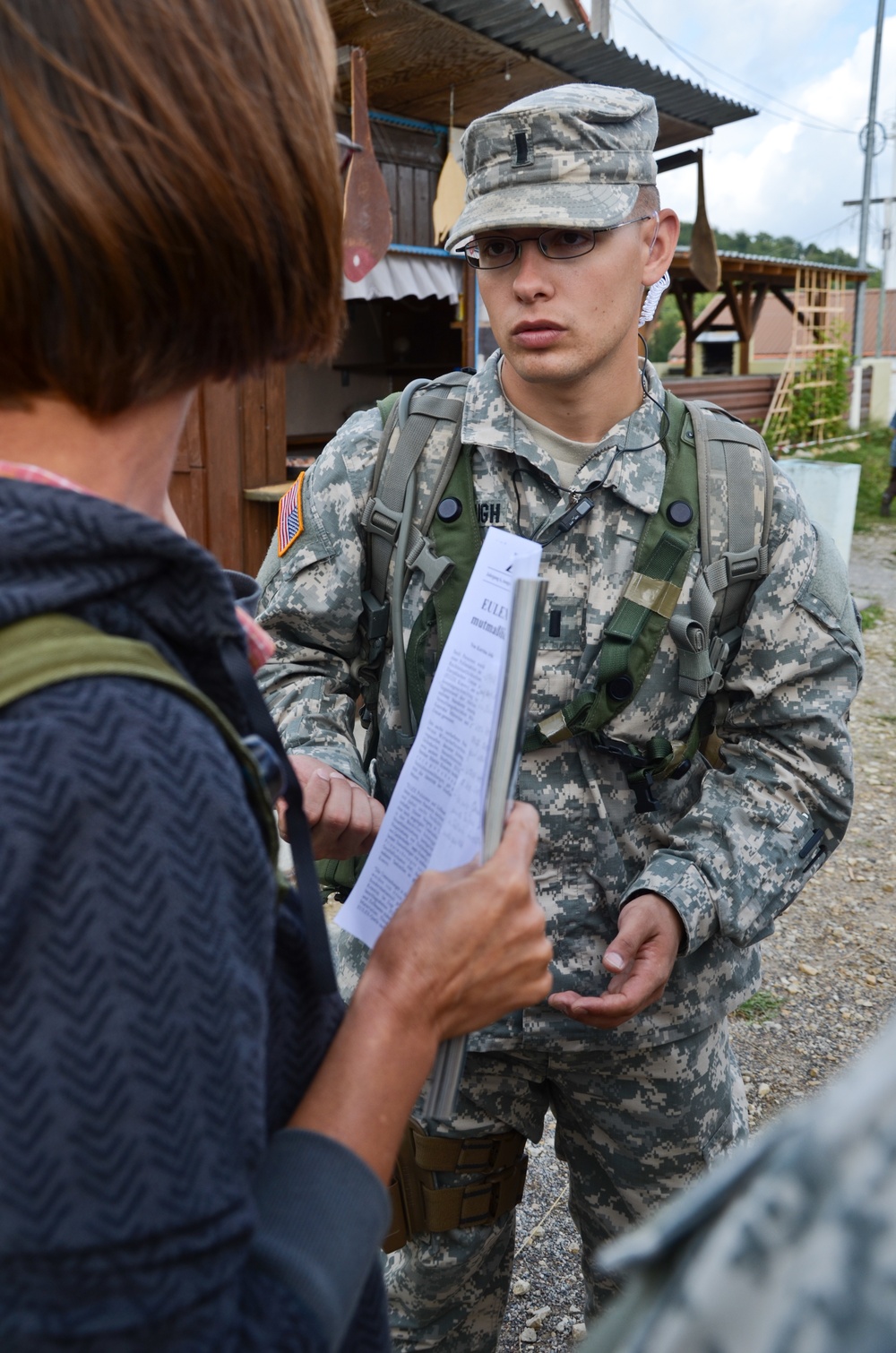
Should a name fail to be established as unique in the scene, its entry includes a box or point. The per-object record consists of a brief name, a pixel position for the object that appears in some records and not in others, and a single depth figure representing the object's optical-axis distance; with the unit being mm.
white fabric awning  5832
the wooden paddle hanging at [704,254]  6684
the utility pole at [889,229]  34469
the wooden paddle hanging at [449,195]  5383
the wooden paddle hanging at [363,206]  4645
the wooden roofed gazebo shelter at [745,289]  14695
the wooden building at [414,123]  4668
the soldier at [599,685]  1868
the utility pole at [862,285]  21266
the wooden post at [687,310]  15595
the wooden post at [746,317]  16406
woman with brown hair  657
